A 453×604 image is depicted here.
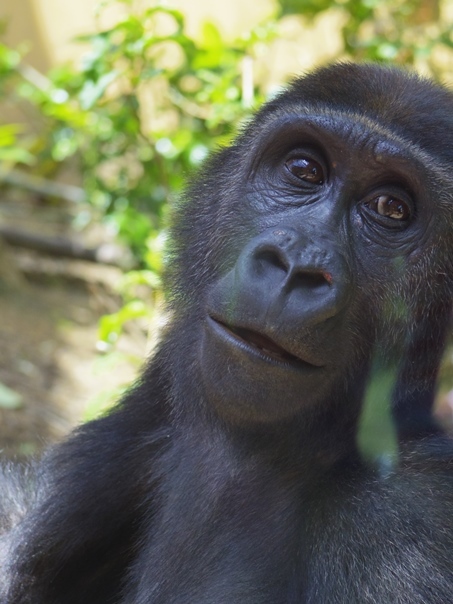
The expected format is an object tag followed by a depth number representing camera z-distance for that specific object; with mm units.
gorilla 2561
